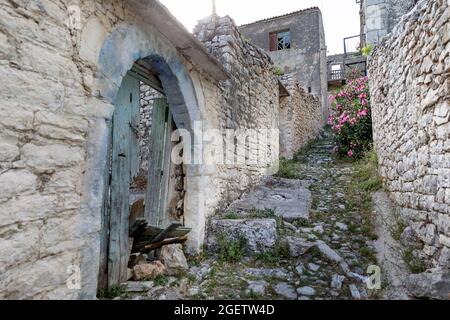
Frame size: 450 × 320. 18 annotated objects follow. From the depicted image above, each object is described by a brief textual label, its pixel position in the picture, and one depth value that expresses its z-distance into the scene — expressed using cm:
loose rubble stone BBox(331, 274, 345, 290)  258
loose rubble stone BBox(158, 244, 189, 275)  294
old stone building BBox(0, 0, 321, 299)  147
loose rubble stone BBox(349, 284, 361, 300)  239
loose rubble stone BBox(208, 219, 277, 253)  330
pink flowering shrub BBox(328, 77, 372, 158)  763
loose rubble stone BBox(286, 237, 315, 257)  317
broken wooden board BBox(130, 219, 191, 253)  285
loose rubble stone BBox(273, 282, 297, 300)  246
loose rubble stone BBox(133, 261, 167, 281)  277
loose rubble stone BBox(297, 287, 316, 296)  249
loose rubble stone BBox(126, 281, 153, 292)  252
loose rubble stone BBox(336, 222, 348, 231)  382
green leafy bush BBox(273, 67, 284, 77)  956
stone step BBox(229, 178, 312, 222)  423
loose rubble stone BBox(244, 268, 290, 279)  280
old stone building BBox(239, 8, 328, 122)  1384
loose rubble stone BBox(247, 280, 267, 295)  252
